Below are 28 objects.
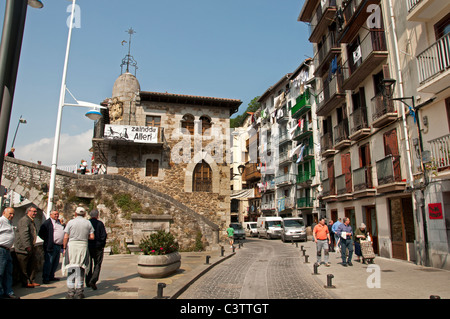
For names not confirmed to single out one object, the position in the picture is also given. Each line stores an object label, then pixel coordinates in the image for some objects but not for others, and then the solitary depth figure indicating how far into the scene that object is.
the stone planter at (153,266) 8.62
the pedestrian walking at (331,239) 18.30
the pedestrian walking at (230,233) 19.83
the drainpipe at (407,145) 12.05
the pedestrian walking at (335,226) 13.28
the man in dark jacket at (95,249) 7.27
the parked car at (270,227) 31.73
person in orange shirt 11.86
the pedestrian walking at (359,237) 12.36
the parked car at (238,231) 31.22
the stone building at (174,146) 21.62
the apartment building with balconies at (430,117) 10.87
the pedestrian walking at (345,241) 12.16
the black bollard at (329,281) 7.87
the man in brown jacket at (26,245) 6.96
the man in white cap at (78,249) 6.10
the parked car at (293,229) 26.77
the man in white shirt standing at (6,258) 5.85
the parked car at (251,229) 38.34
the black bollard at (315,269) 10.06
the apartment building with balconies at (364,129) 13.84
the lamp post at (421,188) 11.90
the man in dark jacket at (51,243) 7.79
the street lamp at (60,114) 9.86
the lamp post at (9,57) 4.34
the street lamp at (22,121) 25.03
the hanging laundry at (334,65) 19.92
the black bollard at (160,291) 6.20
